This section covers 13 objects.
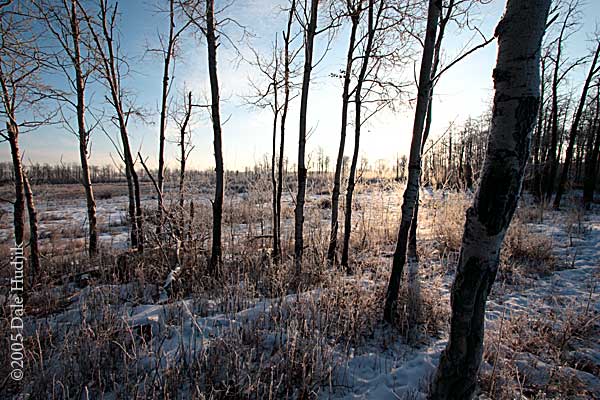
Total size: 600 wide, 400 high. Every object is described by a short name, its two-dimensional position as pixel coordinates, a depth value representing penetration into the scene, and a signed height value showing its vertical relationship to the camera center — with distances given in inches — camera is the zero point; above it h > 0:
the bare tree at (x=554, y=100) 477.2 +147.6
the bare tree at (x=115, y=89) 211.3 +65.2
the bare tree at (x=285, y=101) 213.5 +62.9
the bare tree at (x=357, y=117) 180.5 +42.4
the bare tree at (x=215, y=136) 159.6 +22.4
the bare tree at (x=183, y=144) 257.0 +27.5
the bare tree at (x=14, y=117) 141.3 +29.1
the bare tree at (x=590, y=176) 462.9 +5.8
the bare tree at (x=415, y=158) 104.7 +7.5
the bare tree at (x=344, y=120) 175.6 +41.1
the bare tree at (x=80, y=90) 195.0 +62.5
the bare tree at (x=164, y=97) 253.6 +72.7
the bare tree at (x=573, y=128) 431.5 +89.3
